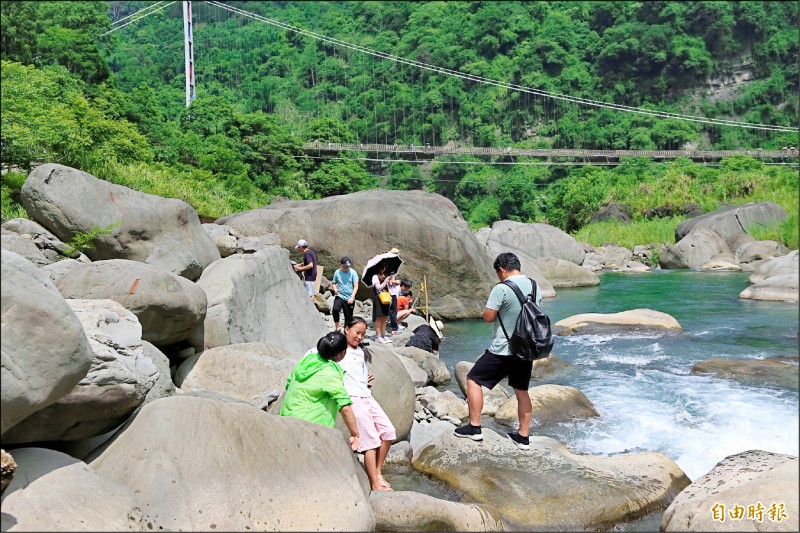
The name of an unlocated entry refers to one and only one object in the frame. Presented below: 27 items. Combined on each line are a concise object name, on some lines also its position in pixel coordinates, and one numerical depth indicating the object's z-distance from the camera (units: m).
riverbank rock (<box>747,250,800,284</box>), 16.37
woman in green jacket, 3.98
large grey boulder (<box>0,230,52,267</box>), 6.14
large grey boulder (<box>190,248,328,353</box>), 6.32
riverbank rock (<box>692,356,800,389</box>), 7.96
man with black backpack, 4.50
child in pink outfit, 4.25
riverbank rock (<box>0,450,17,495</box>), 2.71
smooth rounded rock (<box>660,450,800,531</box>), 3.36
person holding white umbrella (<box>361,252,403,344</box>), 9.20
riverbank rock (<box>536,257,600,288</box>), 19.56
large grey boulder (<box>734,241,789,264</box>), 22.11
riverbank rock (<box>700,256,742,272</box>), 22.17
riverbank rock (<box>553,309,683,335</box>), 11.63
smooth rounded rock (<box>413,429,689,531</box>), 4.21
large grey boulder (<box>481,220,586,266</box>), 23.98
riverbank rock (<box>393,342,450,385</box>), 8.06
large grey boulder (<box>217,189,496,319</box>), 13.58
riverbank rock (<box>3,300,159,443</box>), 3.38
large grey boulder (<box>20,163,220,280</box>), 7.82
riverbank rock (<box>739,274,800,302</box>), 14.55
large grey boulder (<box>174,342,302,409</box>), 5.41
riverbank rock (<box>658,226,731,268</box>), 23.45
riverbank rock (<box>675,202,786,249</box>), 24.30
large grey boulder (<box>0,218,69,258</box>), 7.48
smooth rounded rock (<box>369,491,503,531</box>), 3.75
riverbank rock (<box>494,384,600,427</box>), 6.41
